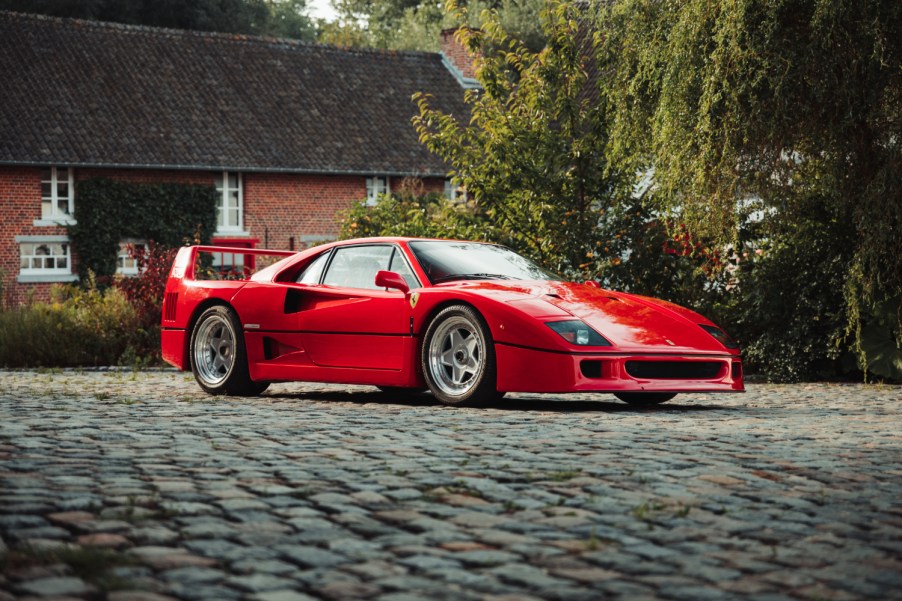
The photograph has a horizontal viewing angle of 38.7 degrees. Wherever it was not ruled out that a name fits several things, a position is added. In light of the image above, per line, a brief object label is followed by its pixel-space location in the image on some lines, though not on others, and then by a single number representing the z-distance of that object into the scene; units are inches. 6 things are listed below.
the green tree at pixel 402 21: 2182.6
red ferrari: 360.8
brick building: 1398.9
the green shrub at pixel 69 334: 700.7
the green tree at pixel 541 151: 617.3
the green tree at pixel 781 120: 463.5
